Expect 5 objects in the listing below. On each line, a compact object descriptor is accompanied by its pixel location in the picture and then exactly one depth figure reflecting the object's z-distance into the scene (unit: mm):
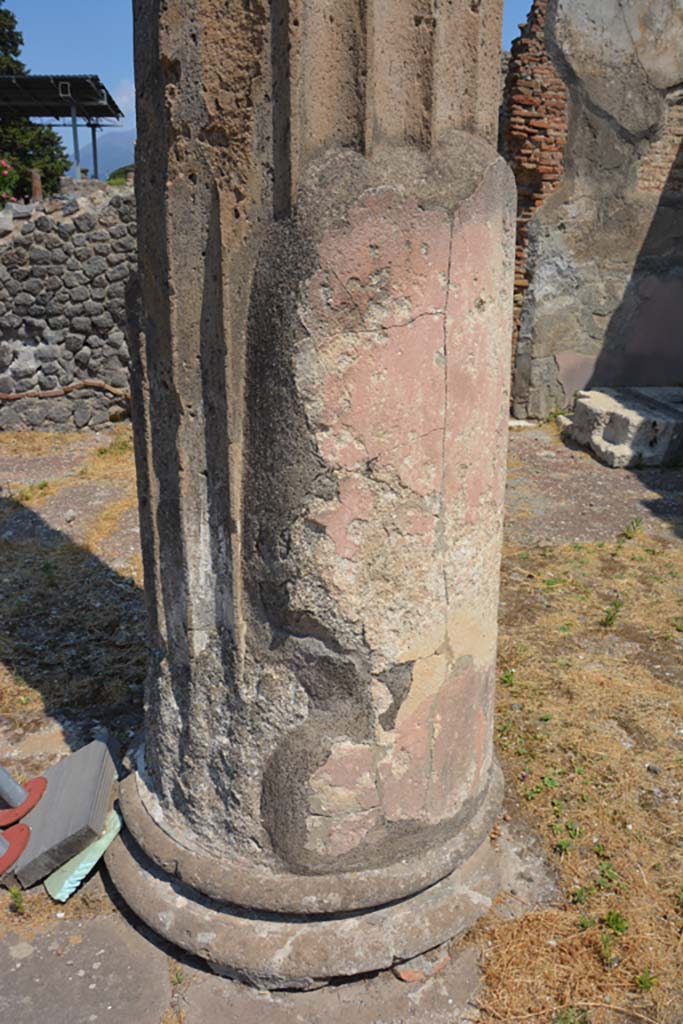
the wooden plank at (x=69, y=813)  2609
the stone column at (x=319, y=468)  1878
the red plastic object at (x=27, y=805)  2873
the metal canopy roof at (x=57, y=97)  21328
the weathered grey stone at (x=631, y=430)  7395
